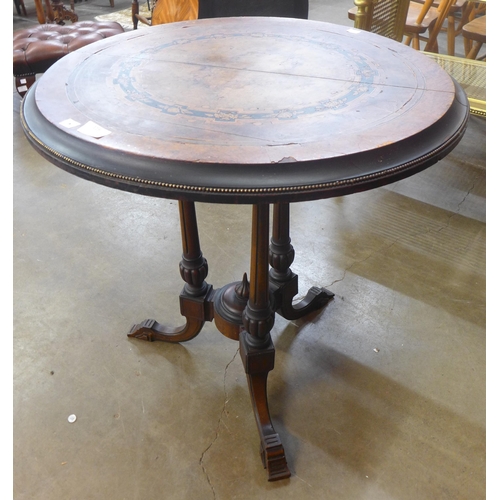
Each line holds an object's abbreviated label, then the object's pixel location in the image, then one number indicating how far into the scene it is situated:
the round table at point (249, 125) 0.93
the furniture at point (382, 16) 2.49
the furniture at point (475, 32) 3.08
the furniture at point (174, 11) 2.78
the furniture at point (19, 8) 5.70
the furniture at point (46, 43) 3.12
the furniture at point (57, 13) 4.93
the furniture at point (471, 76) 2.38
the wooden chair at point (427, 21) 3.14
